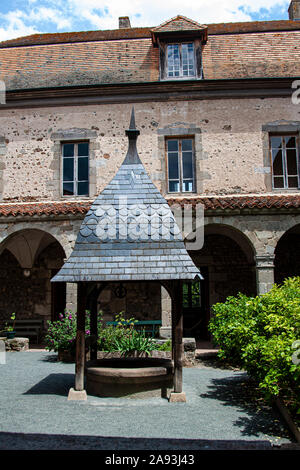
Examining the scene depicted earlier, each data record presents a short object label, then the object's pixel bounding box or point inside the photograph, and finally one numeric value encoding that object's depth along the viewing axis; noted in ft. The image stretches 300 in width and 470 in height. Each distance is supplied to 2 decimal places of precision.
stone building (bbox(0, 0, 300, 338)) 34.68
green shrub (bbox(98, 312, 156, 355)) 20.90
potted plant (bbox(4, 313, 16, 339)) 32.19
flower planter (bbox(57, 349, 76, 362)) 26.66
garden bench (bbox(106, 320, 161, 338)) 32.91
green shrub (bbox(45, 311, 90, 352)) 26.16
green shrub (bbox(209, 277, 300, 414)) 12.51
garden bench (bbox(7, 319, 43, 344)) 36.45
